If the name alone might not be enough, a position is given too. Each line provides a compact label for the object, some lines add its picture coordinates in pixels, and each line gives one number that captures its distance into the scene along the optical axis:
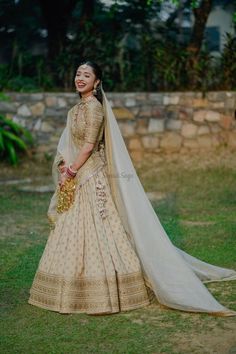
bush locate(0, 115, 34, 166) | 11.77
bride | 5.08
